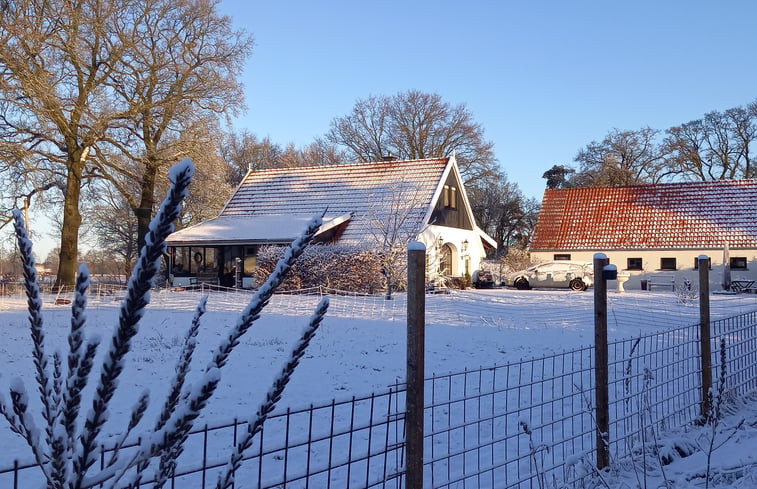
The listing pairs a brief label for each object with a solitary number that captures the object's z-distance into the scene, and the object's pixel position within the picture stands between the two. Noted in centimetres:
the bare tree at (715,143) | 4202
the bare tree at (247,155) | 4862
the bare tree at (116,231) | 4112
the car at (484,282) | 3062
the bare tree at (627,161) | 4494
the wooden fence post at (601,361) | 489
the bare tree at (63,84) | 2079
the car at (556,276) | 2772
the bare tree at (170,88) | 2486
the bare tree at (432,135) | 4306
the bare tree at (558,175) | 5319
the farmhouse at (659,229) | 2994
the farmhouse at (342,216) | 2616
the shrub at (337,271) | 2261
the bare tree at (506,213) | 4947
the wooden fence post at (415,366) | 308
